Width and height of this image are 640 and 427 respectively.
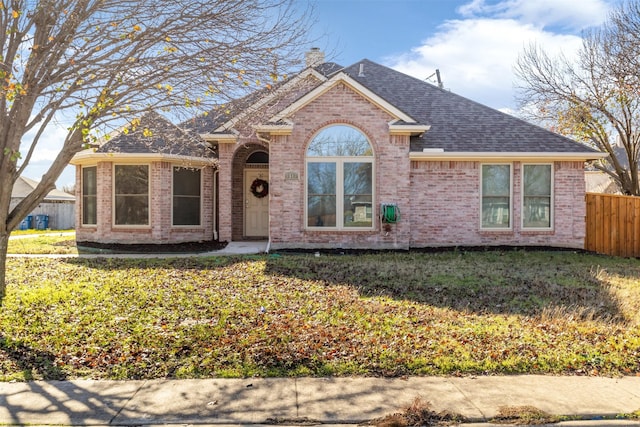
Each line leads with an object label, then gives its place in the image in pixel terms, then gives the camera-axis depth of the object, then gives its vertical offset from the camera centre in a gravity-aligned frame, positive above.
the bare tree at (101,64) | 7.43 +2.42
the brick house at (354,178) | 13.63 +1.07
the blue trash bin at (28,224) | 31.19 -0.71
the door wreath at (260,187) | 17.19 +0.94
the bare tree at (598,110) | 17.47 +4.11
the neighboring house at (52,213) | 31.59 +0.00
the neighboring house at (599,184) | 35.03 +2.34
